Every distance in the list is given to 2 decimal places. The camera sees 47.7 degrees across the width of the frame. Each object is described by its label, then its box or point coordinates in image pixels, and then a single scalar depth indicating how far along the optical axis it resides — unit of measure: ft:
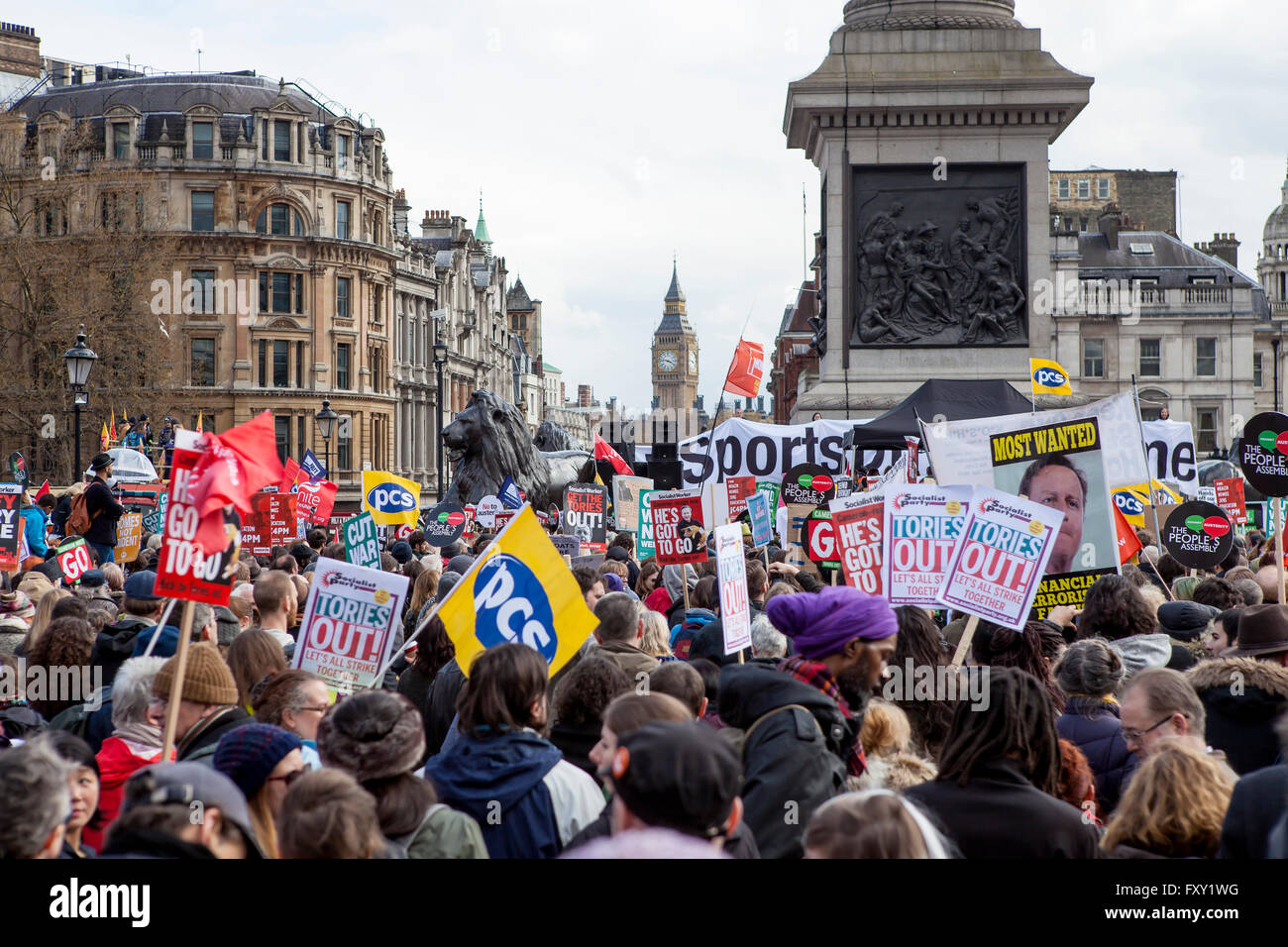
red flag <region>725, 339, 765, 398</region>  58.49
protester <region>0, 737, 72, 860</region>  11.32
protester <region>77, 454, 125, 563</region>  44.68
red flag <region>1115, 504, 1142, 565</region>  37.32
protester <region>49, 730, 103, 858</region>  13.02
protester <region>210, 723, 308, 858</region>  13.70
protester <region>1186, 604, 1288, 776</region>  17.81
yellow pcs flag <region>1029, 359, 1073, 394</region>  61.82
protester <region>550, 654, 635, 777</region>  17.35
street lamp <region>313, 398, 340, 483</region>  122.75
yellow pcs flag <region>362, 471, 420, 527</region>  50.93
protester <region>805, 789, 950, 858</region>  10.40
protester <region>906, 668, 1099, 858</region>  13.17
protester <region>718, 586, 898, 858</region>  14.34
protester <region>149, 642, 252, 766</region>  16.74
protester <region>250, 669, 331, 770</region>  17.30
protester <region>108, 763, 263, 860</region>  10.94
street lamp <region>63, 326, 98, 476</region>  67.72
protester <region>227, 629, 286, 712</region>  19.83
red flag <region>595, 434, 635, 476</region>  63.55
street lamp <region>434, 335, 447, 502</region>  128.60
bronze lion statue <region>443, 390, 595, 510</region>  65.21
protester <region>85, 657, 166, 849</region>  16.75
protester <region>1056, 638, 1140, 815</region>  17.92
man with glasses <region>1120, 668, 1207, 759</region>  16.22
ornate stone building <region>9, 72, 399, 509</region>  246.88
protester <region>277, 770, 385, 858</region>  11.53
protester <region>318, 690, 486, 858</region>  13.52
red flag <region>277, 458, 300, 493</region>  62.90
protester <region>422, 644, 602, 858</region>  14.87
